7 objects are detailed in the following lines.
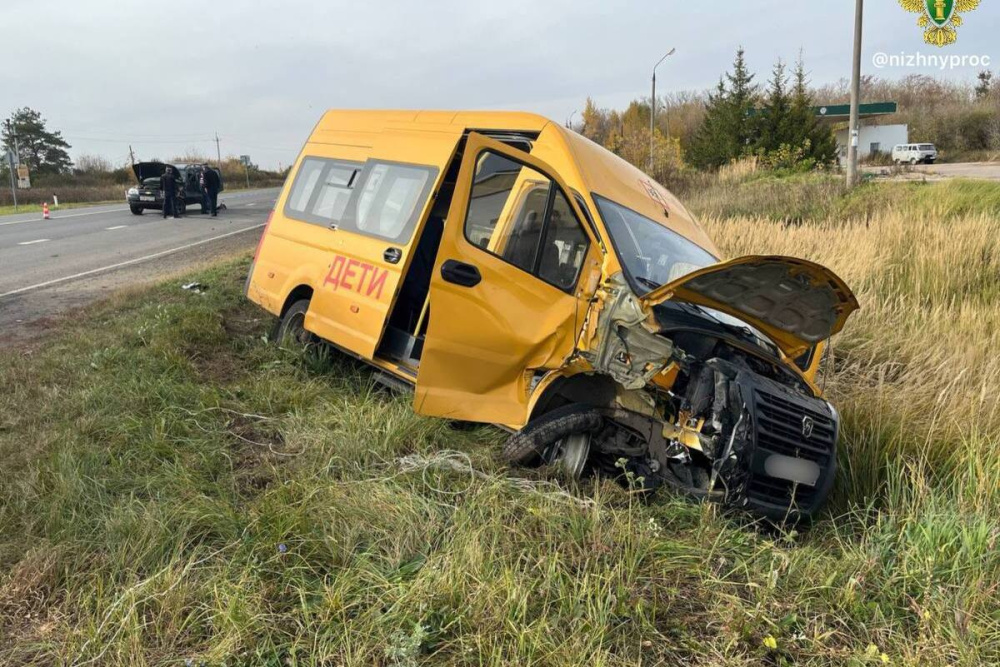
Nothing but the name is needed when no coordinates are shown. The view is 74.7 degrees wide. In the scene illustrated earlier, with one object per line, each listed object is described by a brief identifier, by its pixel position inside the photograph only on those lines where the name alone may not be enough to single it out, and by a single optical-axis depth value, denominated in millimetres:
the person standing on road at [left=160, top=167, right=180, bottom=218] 21438
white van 41531
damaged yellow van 3225
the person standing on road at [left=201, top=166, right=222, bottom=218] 22625
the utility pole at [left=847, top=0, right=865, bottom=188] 15117
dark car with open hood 22125
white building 47469
